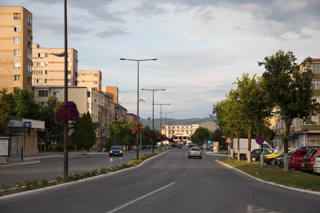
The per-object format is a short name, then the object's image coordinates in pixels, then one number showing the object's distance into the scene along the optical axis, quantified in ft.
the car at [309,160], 83.66
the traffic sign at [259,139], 98.07
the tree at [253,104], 102.32
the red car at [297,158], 94.71
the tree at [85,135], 233.96
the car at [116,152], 195.62
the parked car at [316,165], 75.41
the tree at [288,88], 77.82
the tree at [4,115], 127.65
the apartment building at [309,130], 183.73
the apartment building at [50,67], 373.81
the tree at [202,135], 534.78
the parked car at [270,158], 128.94
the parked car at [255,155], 152.97
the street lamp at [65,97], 62.59
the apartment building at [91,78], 435.53
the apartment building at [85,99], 305.12
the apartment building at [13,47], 250.78
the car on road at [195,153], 184.50
